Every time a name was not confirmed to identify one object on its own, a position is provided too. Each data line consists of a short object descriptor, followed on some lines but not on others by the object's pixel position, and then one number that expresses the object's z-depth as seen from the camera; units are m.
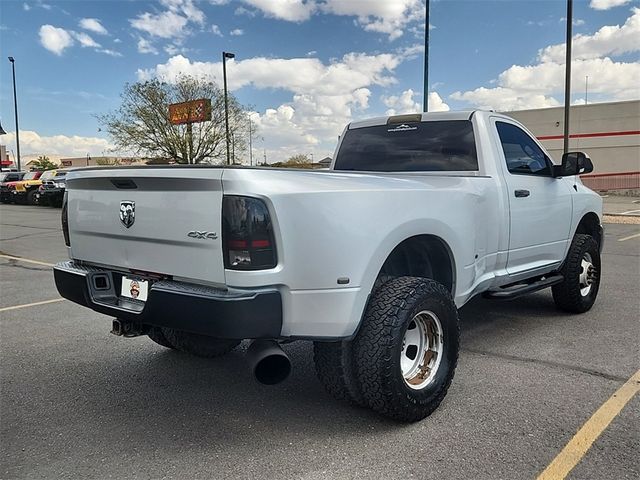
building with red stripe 31.66
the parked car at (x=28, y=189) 28.55
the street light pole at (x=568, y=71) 15.38
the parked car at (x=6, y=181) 30.97
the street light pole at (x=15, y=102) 38.78
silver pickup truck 2.64
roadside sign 27.02
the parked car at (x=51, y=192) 26.14
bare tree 27.56
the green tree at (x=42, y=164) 73.88
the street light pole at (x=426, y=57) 16.34
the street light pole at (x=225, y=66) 24.17
